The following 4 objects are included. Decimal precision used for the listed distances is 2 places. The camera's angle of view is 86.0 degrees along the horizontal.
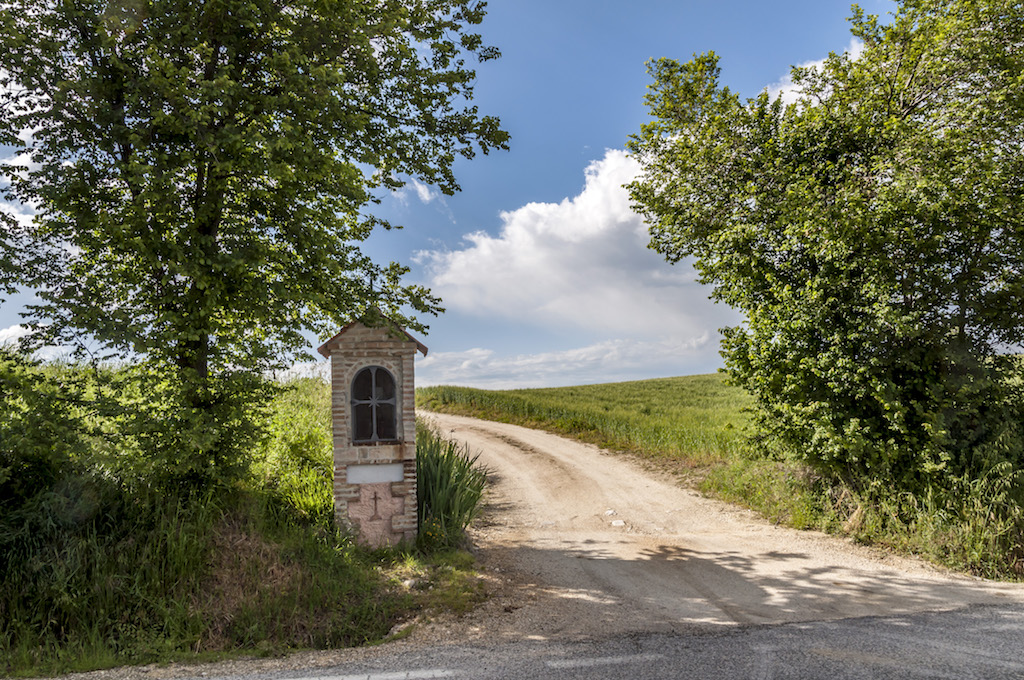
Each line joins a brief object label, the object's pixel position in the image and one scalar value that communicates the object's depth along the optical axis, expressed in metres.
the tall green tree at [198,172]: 7.63
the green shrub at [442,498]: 9.34
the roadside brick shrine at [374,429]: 8.79
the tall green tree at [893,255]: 10.19
